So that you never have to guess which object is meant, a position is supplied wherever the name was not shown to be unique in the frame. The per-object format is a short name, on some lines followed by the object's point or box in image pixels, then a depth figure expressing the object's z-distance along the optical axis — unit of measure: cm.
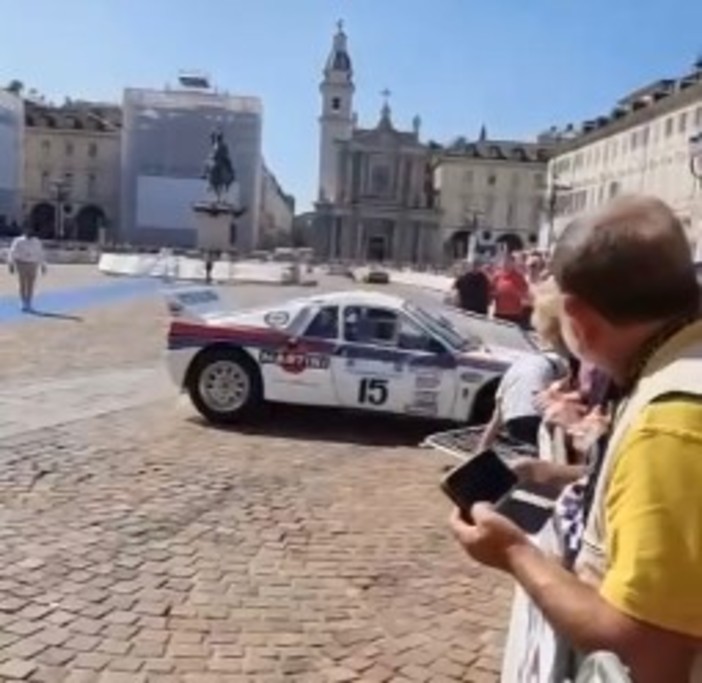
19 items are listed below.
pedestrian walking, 2417
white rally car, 1068
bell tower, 12288
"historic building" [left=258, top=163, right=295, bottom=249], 11450
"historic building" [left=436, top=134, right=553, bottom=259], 11962
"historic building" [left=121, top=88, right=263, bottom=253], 9262
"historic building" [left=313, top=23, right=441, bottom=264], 11506
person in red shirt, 1622
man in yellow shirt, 175
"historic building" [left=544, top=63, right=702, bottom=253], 6931
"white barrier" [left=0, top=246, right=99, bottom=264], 6506
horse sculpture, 6231
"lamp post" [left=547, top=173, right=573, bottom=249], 6234
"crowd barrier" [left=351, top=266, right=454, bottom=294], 5463
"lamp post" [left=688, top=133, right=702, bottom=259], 2092
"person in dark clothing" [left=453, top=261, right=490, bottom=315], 1756
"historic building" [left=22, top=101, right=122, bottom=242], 11506
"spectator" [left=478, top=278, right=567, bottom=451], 655
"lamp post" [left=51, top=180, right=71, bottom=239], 10444
